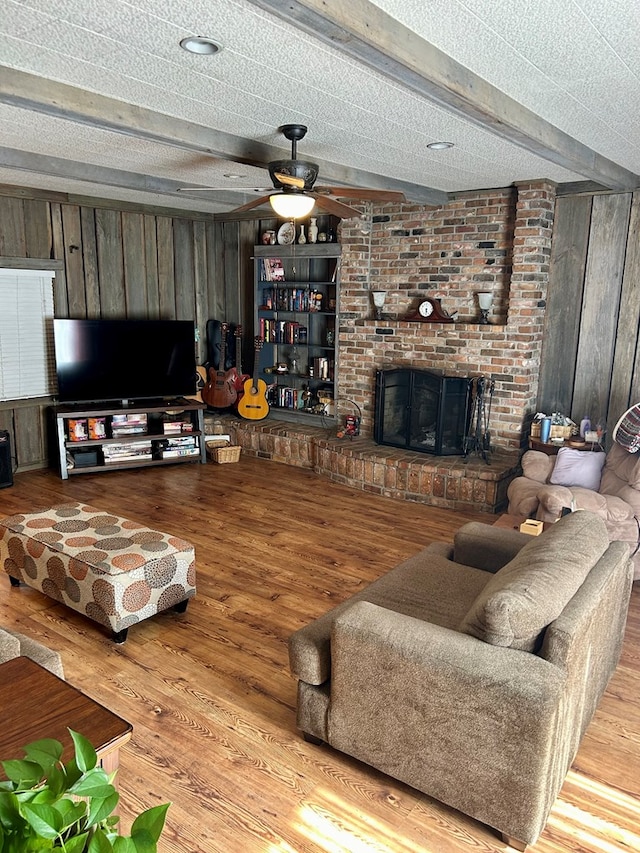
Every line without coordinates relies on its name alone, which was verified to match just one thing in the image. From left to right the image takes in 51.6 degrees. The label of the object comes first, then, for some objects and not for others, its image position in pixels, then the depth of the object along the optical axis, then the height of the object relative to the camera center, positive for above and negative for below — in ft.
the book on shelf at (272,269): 22.18 +1.10
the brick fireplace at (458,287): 16.94 +0.51
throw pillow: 14.70 -3.54
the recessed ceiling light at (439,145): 12.17 +2.92
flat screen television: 19.43 -1.81
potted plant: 2.50 -2.00
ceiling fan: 11.27 +1.98
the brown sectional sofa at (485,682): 6.50 -3.91
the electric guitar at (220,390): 22.43 -2.97
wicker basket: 20.99 -4.78
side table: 5.39 -3.55
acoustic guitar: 22.29 -3.27
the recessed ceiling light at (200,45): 7.33 +2.84
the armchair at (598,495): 13.03 -3.79
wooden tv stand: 19.57 -4.11
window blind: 18.97 -1.07
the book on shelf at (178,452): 20.79 -4.73
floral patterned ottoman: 10.28 -4.23
